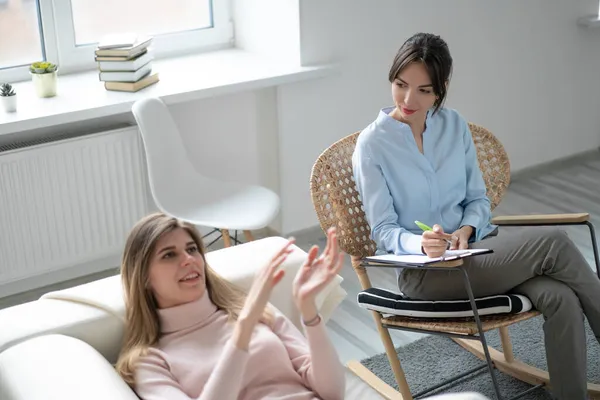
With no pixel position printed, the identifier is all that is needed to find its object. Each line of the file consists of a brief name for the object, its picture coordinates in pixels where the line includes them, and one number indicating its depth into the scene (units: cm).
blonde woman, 196
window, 359
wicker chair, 251
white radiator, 334
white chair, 318
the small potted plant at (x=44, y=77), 343
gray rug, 283
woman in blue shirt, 248
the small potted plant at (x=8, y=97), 327
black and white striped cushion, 248
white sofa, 186
